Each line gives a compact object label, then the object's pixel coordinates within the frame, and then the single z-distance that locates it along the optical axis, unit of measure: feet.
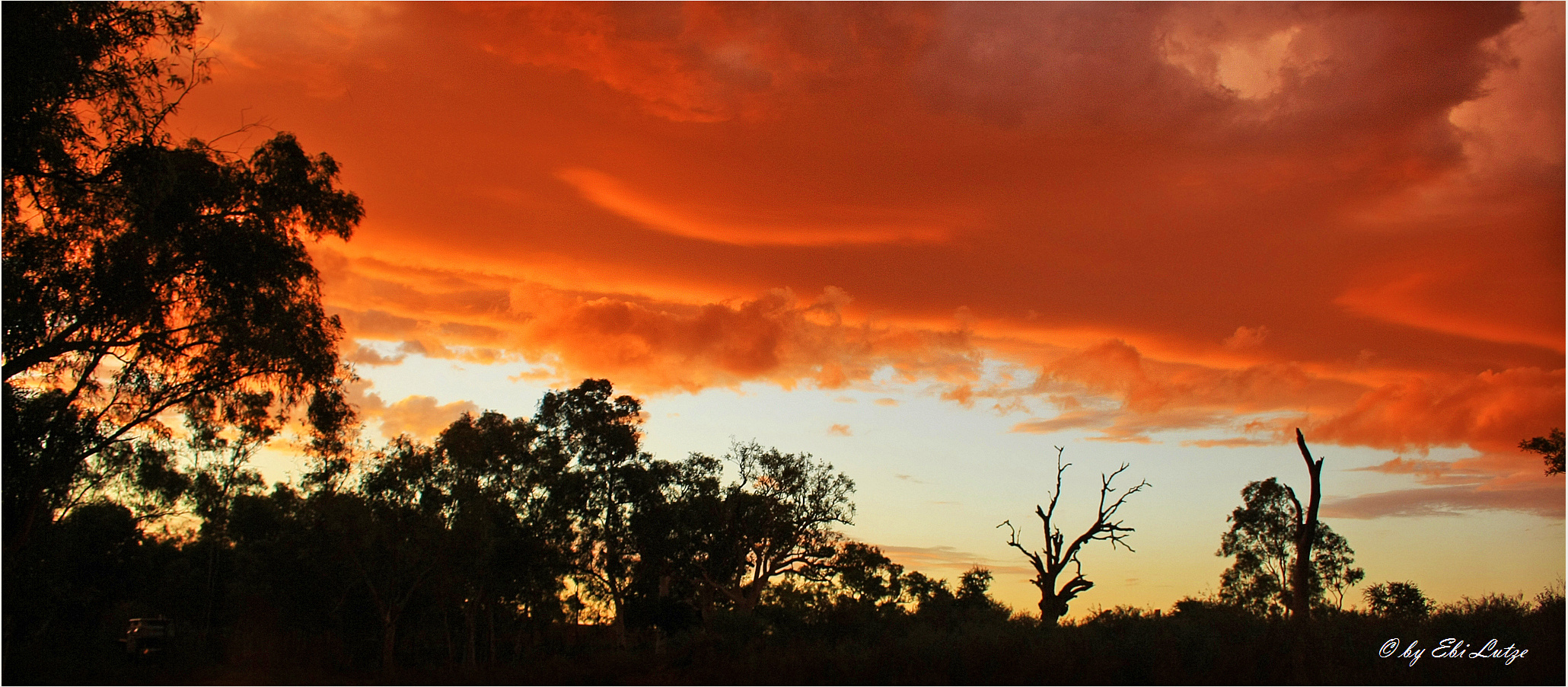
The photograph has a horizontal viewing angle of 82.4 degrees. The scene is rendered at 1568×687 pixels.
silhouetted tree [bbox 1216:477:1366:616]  166.09
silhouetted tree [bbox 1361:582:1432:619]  148.13
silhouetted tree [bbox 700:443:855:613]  133.39
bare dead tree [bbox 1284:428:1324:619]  71.41
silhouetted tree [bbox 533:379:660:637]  128.06
